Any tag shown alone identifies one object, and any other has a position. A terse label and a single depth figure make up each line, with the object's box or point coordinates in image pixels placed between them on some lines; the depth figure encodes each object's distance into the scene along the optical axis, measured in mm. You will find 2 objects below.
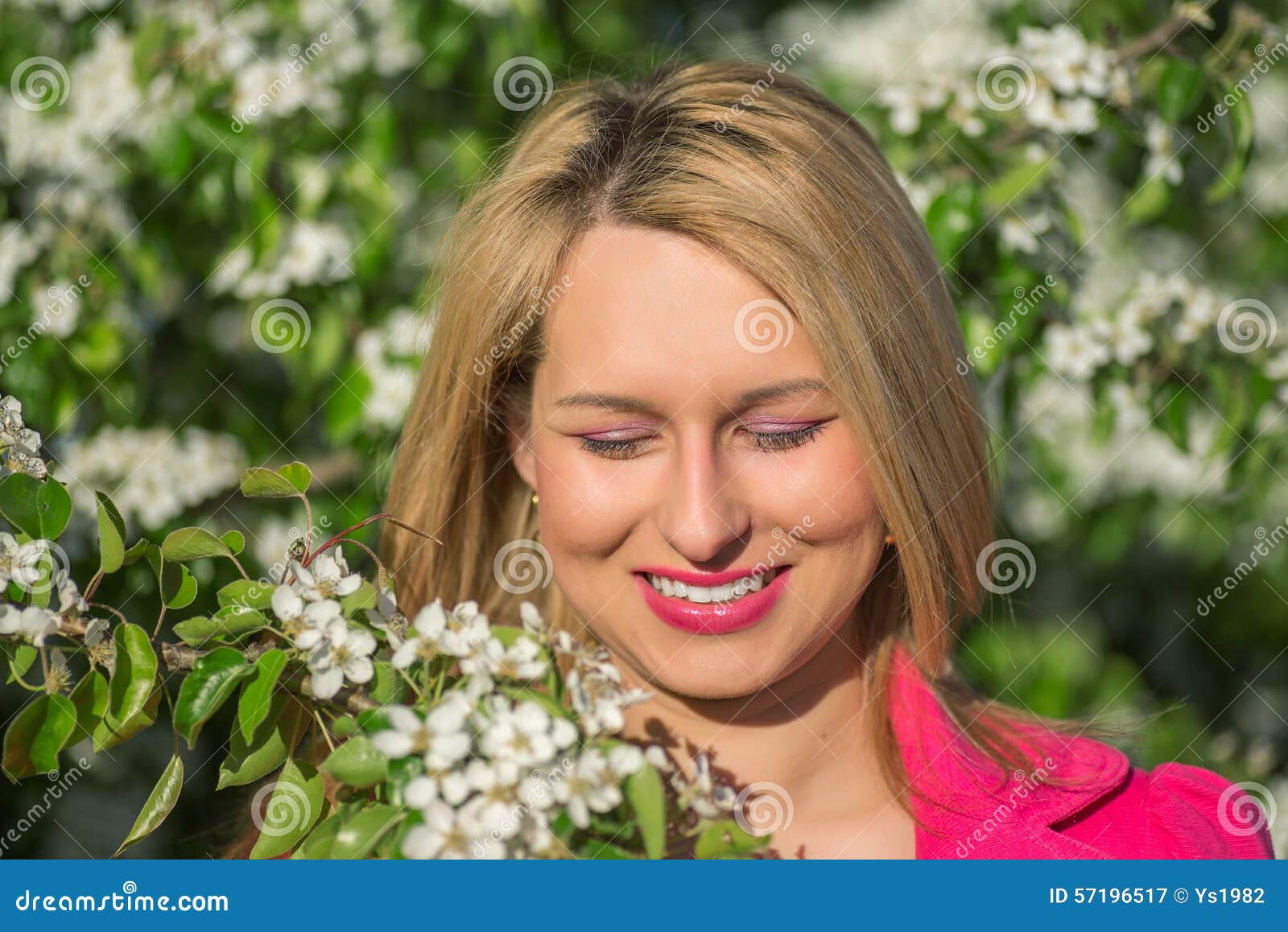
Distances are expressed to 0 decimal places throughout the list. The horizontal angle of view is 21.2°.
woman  1246
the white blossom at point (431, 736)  1129
